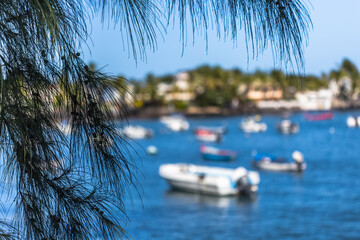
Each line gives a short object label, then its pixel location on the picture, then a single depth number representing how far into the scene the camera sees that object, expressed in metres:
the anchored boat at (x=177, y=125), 87.06
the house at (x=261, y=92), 128.38
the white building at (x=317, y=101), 85.66
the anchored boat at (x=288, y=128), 73.69
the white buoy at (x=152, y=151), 49.12
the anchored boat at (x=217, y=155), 42.59
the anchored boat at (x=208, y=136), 63.12
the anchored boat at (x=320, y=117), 106.50
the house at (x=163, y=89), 129.88
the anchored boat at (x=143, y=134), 66.85
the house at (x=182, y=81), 131.38
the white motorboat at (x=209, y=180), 25.89
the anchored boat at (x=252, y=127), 79.00
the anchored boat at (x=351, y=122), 74.81
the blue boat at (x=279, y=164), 34.48
